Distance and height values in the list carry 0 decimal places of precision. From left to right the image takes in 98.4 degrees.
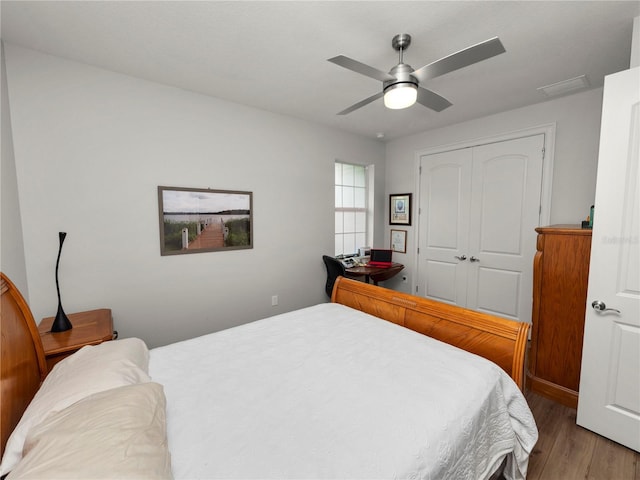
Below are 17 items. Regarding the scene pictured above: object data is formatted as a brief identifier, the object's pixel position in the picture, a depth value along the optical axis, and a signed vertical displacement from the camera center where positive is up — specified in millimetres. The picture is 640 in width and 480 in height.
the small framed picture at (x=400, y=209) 4102 +135
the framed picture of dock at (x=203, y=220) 2533 -15
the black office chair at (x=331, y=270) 3377 -643
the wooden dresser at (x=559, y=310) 2000 -703
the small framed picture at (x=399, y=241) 4188 -351
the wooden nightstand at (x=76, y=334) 1635 -742
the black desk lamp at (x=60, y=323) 1808 -685
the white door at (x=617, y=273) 1604 -341
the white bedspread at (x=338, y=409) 900 -769
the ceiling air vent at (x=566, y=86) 2377 +1182
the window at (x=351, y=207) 4047 +159
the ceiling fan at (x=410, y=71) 1402 +841
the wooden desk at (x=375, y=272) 3448 -694
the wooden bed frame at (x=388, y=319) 1029 -647
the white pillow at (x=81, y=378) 859 -620
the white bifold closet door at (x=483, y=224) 3057 -85
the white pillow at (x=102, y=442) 657 -594
